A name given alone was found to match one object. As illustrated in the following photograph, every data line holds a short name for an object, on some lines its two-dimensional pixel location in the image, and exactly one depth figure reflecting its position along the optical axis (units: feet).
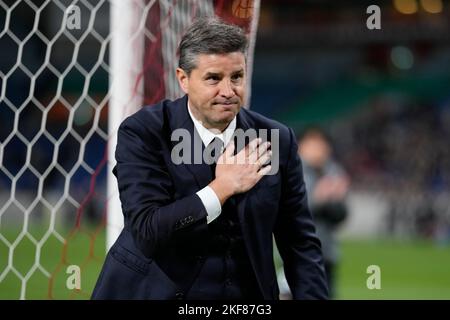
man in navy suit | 14.80
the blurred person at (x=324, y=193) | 37.45
